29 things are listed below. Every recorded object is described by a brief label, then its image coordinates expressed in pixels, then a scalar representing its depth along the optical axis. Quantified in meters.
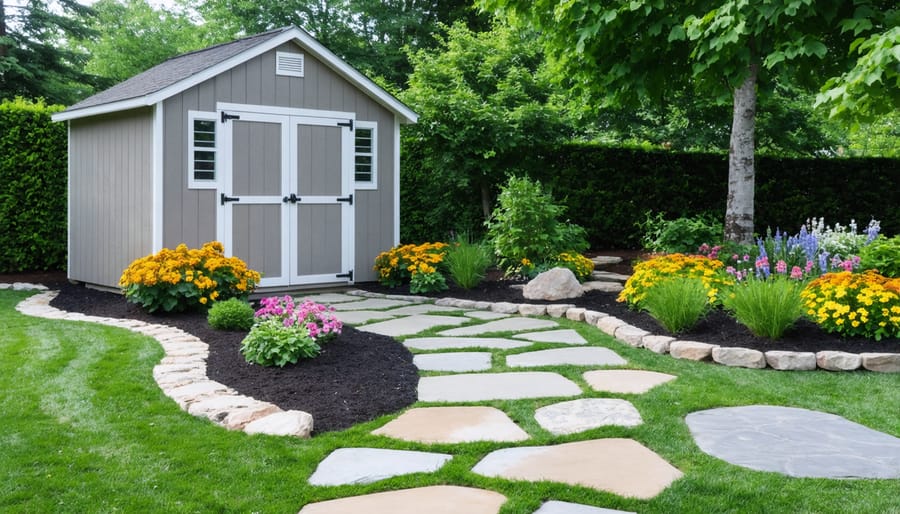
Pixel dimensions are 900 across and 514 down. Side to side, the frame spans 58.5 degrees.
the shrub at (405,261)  8.56
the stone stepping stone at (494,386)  4.02
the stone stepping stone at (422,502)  2.54
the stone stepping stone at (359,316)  6.50
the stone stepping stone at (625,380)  4.15
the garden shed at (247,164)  7.73
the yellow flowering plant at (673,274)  6.13
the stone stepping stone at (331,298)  7.86
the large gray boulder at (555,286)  7.35
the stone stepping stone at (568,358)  4.84
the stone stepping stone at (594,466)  2.76
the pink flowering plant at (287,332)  4.52
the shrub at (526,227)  8.48
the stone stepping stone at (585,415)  3.46
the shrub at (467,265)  8.27
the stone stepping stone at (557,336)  5.64
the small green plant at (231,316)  5.73
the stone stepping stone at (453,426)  3.30
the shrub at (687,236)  8.10
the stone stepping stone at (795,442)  2.95
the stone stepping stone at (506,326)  6.00
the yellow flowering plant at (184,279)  6.45
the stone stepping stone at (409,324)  5.98
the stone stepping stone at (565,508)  2.51
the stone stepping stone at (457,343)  5.39
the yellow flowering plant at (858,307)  5.05
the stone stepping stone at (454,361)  4.72
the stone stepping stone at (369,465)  2.86
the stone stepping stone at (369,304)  7.38
